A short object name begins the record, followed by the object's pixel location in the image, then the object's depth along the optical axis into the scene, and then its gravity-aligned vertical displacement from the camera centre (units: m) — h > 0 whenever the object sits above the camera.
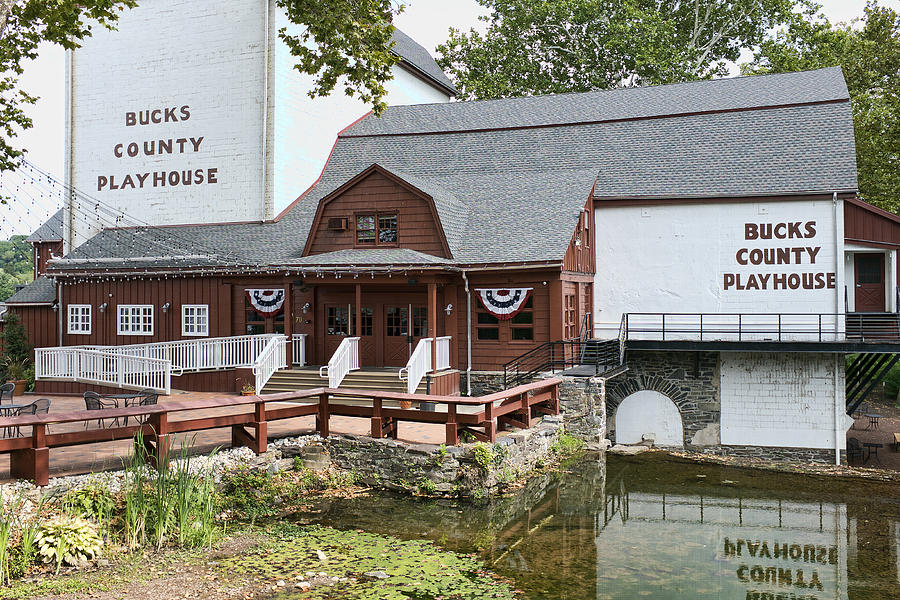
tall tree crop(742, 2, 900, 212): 28.58 +9.26
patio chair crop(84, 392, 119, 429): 12.30 -1.74
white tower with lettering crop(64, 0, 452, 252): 22.23 +5.93
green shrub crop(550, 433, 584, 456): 14.12 -2.89
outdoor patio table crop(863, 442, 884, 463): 19.20 -4.19
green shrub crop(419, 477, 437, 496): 11.23 -2.89
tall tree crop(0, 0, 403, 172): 13.72 +5.40
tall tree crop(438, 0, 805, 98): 35.00 +13.44
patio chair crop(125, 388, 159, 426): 12.78 -1.68
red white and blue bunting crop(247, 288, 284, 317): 19.73 +0.07
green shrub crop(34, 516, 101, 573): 7.71 -2.58
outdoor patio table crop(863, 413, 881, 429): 23.73 -3.98
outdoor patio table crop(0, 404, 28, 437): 11.72 -1.92
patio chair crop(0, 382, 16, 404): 13.83 -1.62
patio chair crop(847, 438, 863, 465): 19.89 -4.15
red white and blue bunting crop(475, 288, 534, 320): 18.02 +0.05
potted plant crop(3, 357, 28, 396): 20.06 -1.97
